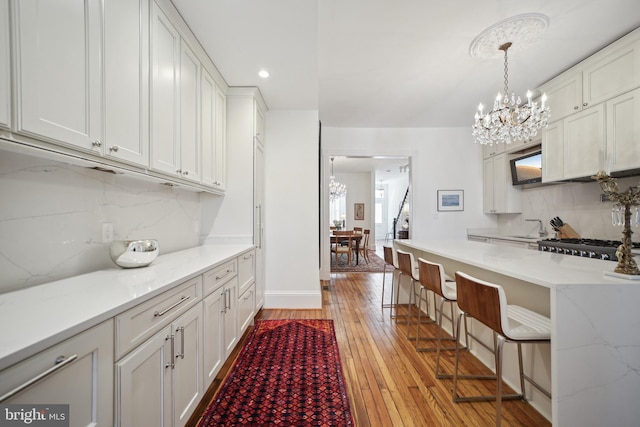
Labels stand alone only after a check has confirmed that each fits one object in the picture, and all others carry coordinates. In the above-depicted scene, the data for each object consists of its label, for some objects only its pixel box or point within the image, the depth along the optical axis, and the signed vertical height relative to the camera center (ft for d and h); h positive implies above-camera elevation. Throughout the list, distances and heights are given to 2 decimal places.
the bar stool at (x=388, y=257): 9.84 -1.77
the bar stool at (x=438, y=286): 6.11 -1.93
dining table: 18.81 -1.72
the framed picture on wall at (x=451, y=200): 15.66 +0.91
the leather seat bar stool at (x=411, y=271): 7.98 -1.92
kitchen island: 3.69 -2.09
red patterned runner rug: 4.73 -3.90
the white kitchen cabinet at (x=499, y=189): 13.84 +1.49
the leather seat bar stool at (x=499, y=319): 4.05 -1.92
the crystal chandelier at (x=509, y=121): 7.98 +3.17
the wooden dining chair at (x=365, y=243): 20.45 -2.42
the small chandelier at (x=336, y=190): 25.61 +2.60
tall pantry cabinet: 8.72 +1.86
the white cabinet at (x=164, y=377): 2.85 -2.27
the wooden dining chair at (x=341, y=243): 17.90 -2.40
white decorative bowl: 4.46 -0.71
